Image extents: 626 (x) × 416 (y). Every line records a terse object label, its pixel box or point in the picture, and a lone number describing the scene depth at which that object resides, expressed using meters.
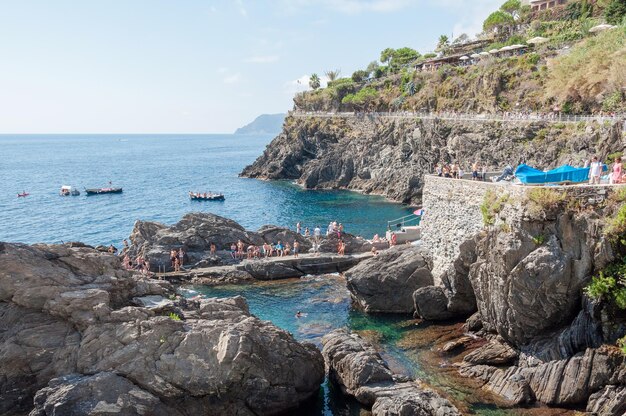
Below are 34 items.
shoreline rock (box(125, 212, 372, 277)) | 37.59
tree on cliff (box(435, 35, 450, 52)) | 113.70
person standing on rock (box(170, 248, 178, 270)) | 36.62
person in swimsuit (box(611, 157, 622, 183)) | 20.12
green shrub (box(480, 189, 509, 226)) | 20.94
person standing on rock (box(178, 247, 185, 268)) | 36.81
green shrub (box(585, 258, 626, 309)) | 17.34
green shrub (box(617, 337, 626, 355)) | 16.57
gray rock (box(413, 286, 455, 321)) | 25.50
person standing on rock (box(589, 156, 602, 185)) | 20.73
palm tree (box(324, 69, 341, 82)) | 130.00
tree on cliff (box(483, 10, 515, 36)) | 98.34
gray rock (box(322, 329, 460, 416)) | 16.34
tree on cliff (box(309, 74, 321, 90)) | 128.38
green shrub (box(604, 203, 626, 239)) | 17.70
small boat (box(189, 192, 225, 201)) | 75.81
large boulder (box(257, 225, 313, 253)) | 40.81
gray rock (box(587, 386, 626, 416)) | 15.91
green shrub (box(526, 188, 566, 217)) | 18.75
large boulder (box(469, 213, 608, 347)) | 18.39
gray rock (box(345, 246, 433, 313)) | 27.28
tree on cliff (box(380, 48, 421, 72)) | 115.62
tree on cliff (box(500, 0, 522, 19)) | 106.19
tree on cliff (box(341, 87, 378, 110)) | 94.00
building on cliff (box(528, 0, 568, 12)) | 98.50
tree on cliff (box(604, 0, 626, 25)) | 61.51
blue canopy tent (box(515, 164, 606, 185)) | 20.98
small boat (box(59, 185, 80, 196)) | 83.17
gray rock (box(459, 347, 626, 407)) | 16.84
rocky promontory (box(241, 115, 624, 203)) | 45.88
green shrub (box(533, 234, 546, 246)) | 18.94
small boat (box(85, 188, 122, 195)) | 84.12
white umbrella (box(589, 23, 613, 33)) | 59.68
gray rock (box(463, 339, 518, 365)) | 20.31
